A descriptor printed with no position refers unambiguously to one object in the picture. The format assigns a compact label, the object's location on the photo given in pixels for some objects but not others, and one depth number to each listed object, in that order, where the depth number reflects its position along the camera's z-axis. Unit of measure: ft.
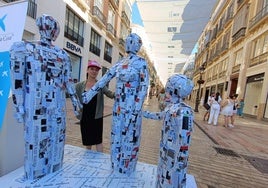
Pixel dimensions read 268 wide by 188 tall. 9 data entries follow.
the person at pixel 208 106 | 31.36
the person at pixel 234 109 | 28.91
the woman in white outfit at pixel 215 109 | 28.50
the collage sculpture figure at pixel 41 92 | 6.14
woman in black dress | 9.05
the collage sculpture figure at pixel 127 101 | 7.41
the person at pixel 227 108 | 26.77
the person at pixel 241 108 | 48.16
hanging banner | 7.11
